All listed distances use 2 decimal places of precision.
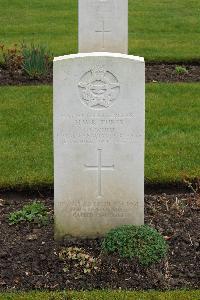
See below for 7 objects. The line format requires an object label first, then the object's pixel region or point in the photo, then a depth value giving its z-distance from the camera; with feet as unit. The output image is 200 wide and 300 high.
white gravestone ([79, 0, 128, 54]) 32.83
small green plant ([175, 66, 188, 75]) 37.70
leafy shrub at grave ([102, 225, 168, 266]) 17.38
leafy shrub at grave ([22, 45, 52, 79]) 34.68
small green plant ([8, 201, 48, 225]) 20.11
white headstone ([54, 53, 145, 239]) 17.75
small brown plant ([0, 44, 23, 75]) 36.52
